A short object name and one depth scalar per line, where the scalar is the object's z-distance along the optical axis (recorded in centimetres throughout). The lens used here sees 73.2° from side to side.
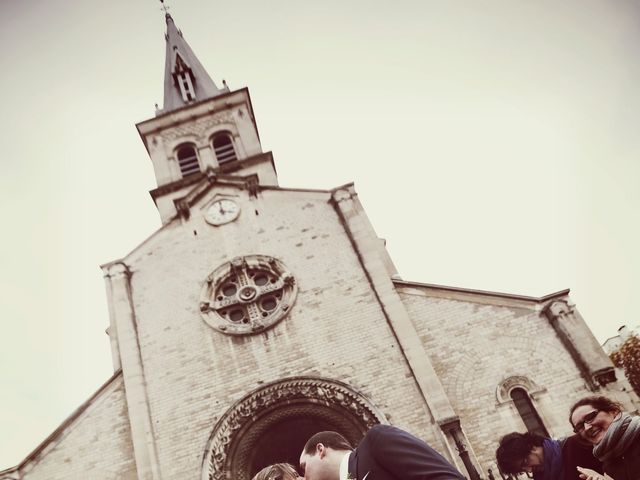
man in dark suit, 176
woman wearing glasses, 288
